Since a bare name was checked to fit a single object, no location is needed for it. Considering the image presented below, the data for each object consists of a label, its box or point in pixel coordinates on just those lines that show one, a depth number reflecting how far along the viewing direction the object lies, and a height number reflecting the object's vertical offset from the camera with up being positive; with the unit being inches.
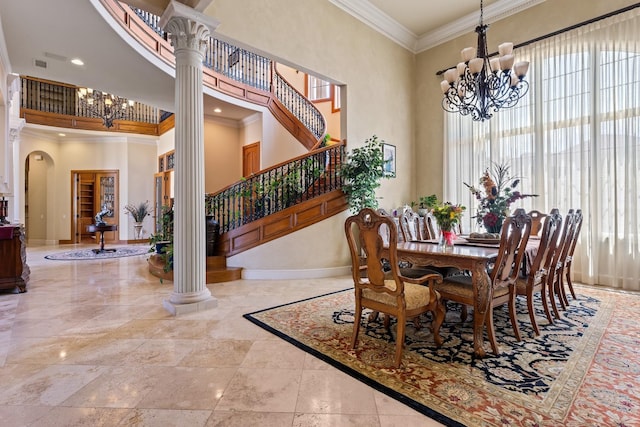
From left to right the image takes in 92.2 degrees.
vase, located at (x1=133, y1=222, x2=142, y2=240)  406.9 -23.5
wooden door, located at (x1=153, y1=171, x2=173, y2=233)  380.8 +27.2
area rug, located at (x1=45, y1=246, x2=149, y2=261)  280.7 -40.2
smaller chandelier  319.7 +124.8
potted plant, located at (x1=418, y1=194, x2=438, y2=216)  241.3 +7.9
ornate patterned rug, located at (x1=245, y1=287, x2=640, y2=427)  66.6 -42.6
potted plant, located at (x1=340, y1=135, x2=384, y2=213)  205.2 +25.0
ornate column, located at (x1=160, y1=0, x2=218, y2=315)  130.9 +20.9
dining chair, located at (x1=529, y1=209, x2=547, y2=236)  163.9 -6.3
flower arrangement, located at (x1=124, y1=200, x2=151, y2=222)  403.2 +3.1
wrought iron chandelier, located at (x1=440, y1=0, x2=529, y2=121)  135.7 +63.7
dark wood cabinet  162.4 -24.4
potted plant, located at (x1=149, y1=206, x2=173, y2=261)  214.2 -16.9
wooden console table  309.4 -15.6
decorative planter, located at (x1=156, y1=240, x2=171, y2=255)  214.1 -22.9
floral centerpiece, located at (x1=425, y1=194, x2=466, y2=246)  113.3 -2.4
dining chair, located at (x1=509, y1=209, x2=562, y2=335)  105.1 -21.2
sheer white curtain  168.4 +44.6
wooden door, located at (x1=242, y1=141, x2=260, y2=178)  319.2 +58.3
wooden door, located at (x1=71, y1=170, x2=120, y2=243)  410.0 +19.6
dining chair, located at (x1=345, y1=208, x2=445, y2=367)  84.3 -22.7
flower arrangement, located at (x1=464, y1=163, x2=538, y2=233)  125.2 +3.5
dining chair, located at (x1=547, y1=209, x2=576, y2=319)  122.9 -19.2
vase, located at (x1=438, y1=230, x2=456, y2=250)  116.6 -10.1
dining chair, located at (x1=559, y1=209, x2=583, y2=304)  131.7 -16.9
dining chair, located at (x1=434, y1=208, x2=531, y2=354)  91.0 -21.4
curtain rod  167.9 +111.7
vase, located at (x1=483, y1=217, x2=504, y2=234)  129.3 -6.2
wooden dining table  92.0 -16.1
